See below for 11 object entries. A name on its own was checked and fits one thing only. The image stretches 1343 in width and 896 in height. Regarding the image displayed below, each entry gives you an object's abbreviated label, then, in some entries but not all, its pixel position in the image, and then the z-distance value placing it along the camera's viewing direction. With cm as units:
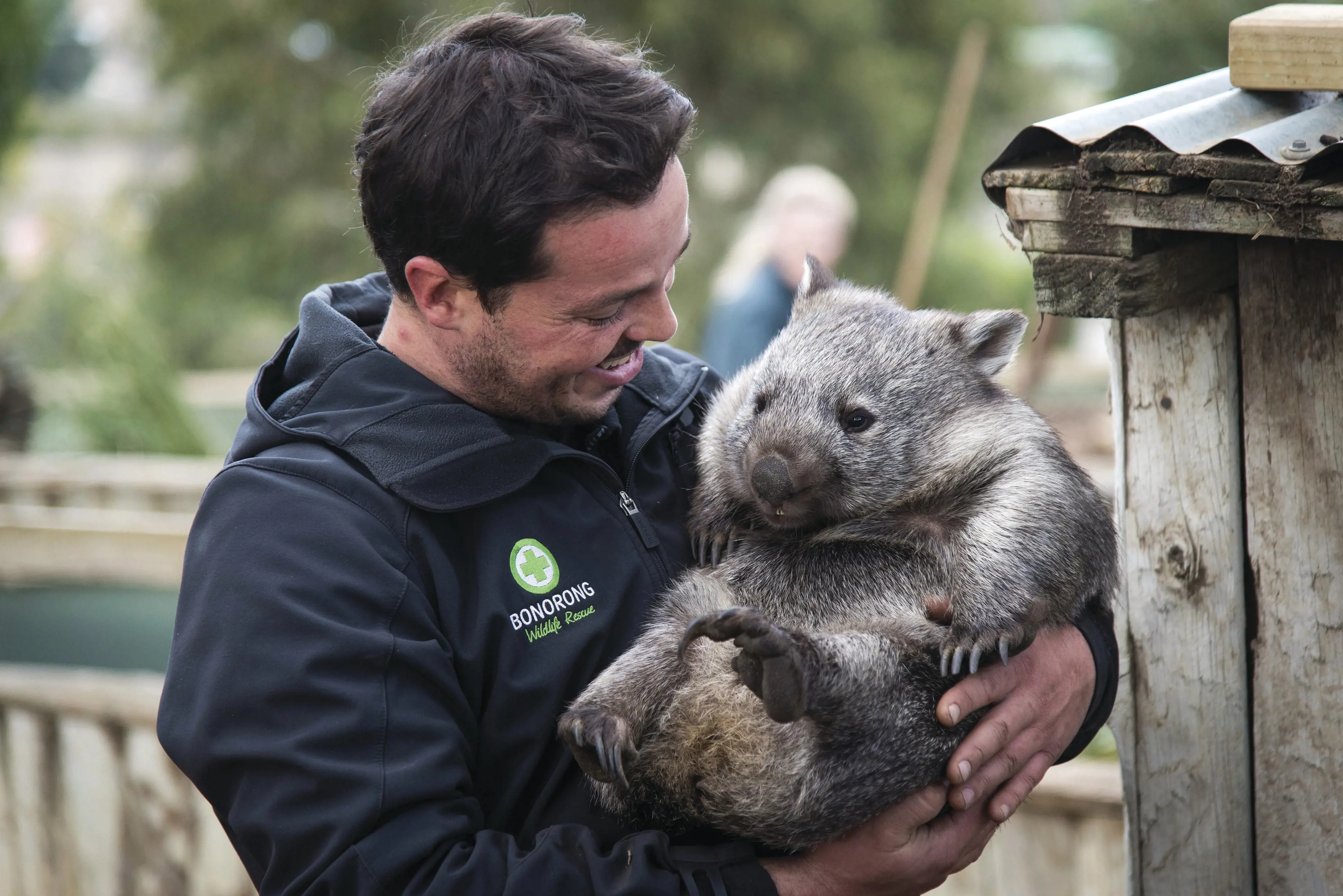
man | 183
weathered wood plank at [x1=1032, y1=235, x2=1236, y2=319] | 227
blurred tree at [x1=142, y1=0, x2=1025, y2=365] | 987
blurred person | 625
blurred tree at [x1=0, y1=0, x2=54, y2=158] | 632
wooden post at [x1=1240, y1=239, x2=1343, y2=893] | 228
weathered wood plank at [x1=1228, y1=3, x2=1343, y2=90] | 213
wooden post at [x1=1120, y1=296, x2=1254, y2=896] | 247
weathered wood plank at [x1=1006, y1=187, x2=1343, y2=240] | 198
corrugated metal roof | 205
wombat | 215
